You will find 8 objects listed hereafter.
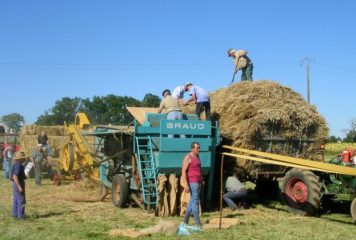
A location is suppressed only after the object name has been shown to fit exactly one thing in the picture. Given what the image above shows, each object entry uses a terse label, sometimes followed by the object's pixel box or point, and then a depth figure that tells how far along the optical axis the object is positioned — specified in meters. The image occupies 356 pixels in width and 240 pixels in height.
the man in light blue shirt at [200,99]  12.38
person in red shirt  9.12
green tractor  10.37
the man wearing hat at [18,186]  10.01
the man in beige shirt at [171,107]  11.44
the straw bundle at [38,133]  22.17
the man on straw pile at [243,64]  14.70
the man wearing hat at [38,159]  17.42
